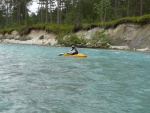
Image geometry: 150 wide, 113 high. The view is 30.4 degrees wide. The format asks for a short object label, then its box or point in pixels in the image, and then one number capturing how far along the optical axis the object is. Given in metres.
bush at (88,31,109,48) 36.66
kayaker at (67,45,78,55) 22.72
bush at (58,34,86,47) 38.25
